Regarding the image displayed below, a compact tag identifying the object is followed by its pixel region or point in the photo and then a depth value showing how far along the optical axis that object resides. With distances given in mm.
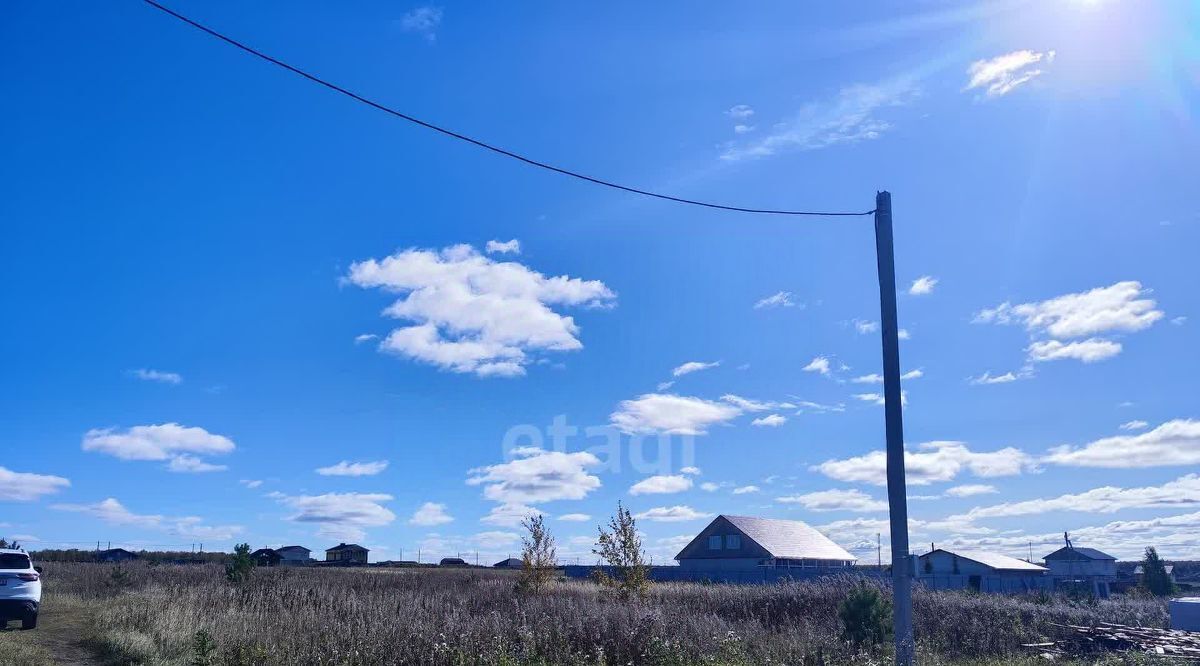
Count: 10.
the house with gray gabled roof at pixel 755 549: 53312
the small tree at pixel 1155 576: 45250
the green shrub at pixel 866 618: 14273
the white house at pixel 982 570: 45531
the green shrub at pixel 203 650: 10977
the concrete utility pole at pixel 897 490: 9719
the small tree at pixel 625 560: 21781
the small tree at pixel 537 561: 25688
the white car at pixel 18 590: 17062
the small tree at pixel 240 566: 24406
